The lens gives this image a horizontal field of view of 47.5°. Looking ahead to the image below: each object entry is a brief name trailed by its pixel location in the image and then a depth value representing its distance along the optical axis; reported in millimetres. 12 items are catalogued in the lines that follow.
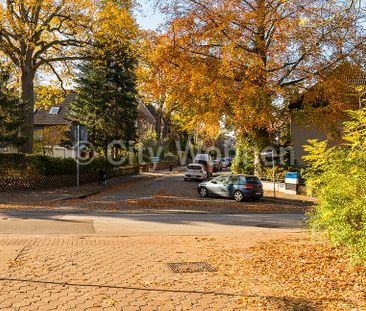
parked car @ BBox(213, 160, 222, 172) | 50281
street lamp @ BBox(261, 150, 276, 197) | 27328
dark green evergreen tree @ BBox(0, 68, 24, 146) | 22672
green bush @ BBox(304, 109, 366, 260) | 7043
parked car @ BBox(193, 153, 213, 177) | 40219
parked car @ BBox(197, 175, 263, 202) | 20984
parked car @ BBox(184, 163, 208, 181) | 34375
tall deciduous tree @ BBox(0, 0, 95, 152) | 24062
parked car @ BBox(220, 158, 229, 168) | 66638
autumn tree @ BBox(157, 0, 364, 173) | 20688
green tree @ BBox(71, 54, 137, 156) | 35094
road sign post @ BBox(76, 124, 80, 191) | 21172
